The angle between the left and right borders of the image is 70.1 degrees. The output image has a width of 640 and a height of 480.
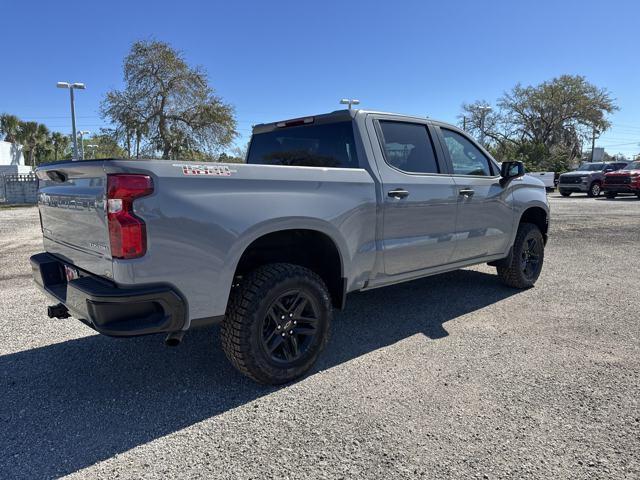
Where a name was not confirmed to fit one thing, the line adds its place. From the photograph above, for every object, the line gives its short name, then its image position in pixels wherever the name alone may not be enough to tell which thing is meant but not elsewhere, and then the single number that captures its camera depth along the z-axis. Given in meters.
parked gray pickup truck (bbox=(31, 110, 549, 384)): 2.52
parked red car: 21.69
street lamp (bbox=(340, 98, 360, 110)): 26.56
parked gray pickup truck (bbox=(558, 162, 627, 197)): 24.39
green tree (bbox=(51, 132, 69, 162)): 73.29
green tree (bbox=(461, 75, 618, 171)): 46.53
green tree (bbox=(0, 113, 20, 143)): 59.59
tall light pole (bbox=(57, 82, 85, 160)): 23.55
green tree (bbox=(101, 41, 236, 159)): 26.16
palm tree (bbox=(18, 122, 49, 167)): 61.53
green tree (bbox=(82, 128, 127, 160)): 27.23
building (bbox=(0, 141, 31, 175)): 47.50
